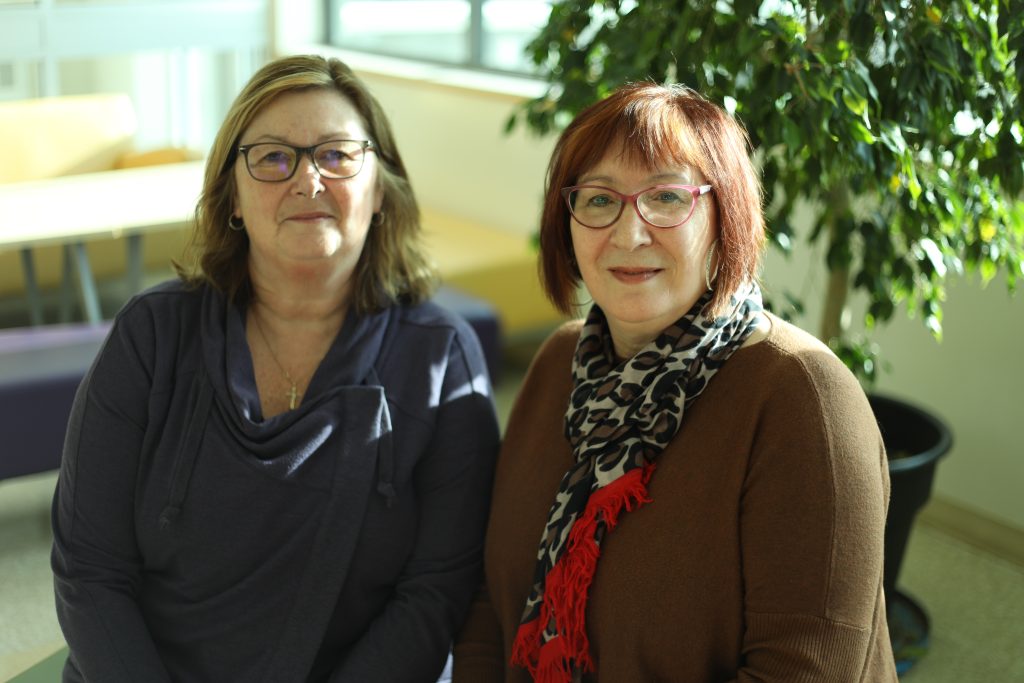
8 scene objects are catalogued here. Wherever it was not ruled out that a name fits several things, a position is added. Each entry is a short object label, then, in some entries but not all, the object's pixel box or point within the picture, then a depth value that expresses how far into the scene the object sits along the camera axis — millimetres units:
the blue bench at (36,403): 3025
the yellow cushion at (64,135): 5000
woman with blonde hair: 1667
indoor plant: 1881
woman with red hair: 1343
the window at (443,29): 5484
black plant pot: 2410
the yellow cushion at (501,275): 4418
